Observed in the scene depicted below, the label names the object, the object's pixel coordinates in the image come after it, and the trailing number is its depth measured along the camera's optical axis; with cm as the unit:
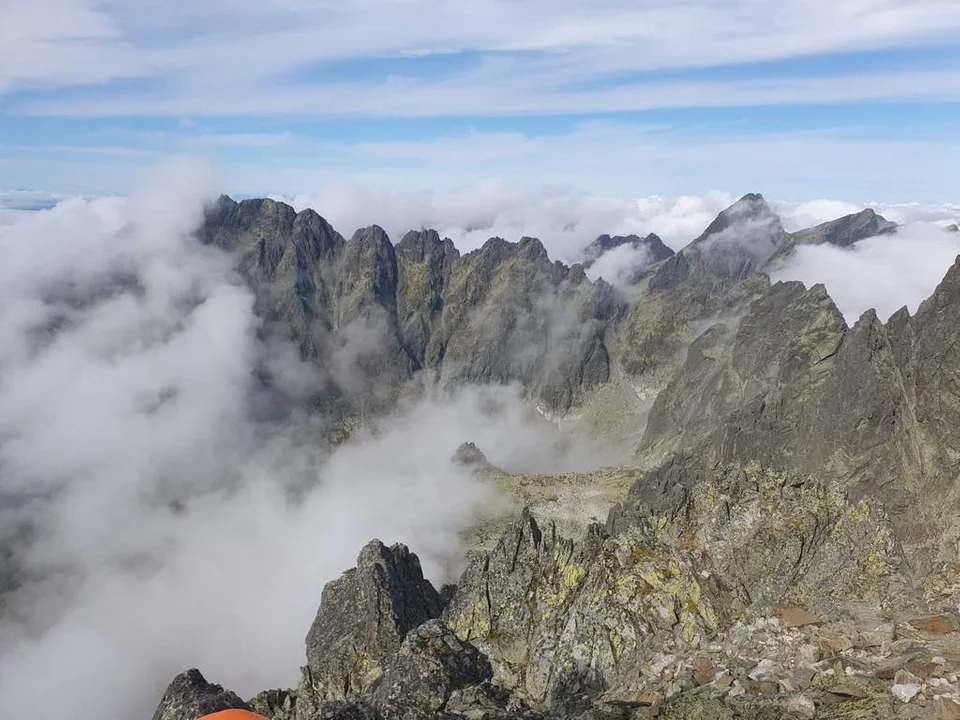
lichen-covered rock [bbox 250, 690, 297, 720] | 5619
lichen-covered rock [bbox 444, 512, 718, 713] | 4506
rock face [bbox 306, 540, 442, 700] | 6050
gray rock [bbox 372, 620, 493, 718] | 4281
